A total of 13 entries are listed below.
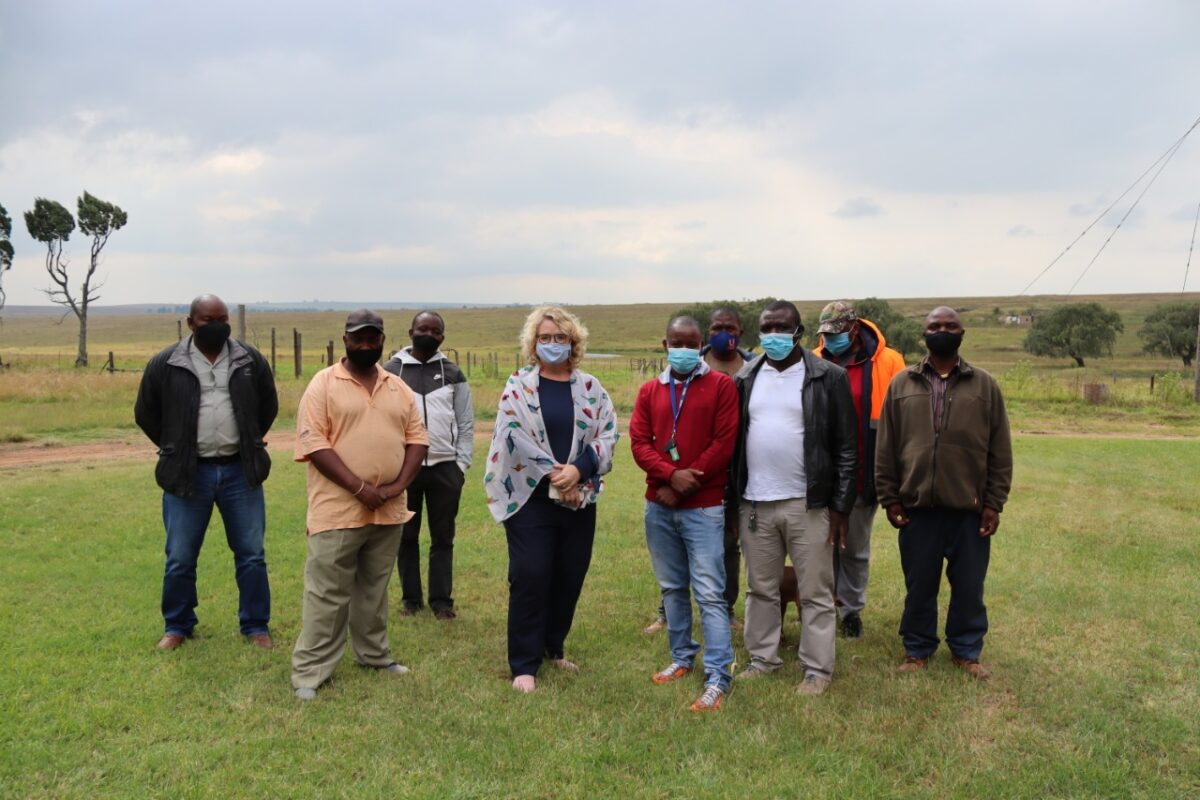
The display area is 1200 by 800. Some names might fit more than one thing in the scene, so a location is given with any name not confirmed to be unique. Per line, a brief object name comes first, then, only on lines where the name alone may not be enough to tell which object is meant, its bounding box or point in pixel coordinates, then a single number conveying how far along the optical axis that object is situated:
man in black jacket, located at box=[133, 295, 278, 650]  5.32
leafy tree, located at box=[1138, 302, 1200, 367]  55.41
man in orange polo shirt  4.76
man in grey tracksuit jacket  6.08
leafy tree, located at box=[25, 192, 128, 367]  39.88
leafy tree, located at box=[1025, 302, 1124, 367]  57.22
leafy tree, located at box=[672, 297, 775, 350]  52.62
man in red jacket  4.82
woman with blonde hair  4.93
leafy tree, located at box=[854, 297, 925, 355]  51.25
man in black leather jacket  4.87
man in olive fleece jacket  5.07
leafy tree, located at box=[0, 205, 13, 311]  42.84
